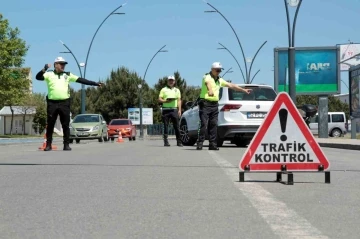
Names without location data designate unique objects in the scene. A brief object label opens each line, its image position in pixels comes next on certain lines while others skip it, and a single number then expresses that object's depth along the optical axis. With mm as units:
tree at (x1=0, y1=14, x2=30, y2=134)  60906
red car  40938
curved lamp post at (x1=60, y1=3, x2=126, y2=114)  41206
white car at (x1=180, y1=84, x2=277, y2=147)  16625
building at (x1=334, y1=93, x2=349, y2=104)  141800
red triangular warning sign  7527
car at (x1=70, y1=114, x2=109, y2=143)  29781
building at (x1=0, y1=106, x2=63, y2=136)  95206
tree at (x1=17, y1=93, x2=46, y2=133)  88450
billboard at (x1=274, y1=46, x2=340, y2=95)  43656
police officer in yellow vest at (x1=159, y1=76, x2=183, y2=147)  18031
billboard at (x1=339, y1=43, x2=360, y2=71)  63250
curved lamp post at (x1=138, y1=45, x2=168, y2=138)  56750
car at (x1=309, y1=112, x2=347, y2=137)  47875
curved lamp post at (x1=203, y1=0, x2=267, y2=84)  36850
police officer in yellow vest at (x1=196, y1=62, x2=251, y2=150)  14516
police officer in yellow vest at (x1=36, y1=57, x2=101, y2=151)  14375
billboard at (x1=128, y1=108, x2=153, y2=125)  80312
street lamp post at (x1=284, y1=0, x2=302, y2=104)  24625
